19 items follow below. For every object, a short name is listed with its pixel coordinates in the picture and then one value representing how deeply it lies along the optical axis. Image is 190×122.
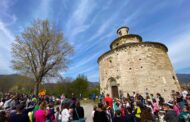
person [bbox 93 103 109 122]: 4.98
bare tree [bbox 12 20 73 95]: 19.55
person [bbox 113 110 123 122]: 4.69
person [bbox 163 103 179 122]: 4.73
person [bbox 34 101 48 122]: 5.02
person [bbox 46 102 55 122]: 5.90
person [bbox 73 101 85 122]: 5.64
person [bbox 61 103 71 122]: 5.54
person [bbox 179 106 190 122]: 5.12
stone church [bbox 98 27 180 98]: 19.84
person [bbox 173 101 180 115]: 6.46
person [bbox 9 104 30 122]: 4.26
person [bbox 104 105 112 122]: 8.07
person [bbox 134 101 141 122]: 6.34
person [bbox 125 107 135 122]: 5.37
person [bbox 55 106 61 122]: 6.90
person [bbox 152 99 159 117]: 8.41
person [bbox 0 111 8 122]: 3.63
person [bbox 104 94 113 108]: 9.43
